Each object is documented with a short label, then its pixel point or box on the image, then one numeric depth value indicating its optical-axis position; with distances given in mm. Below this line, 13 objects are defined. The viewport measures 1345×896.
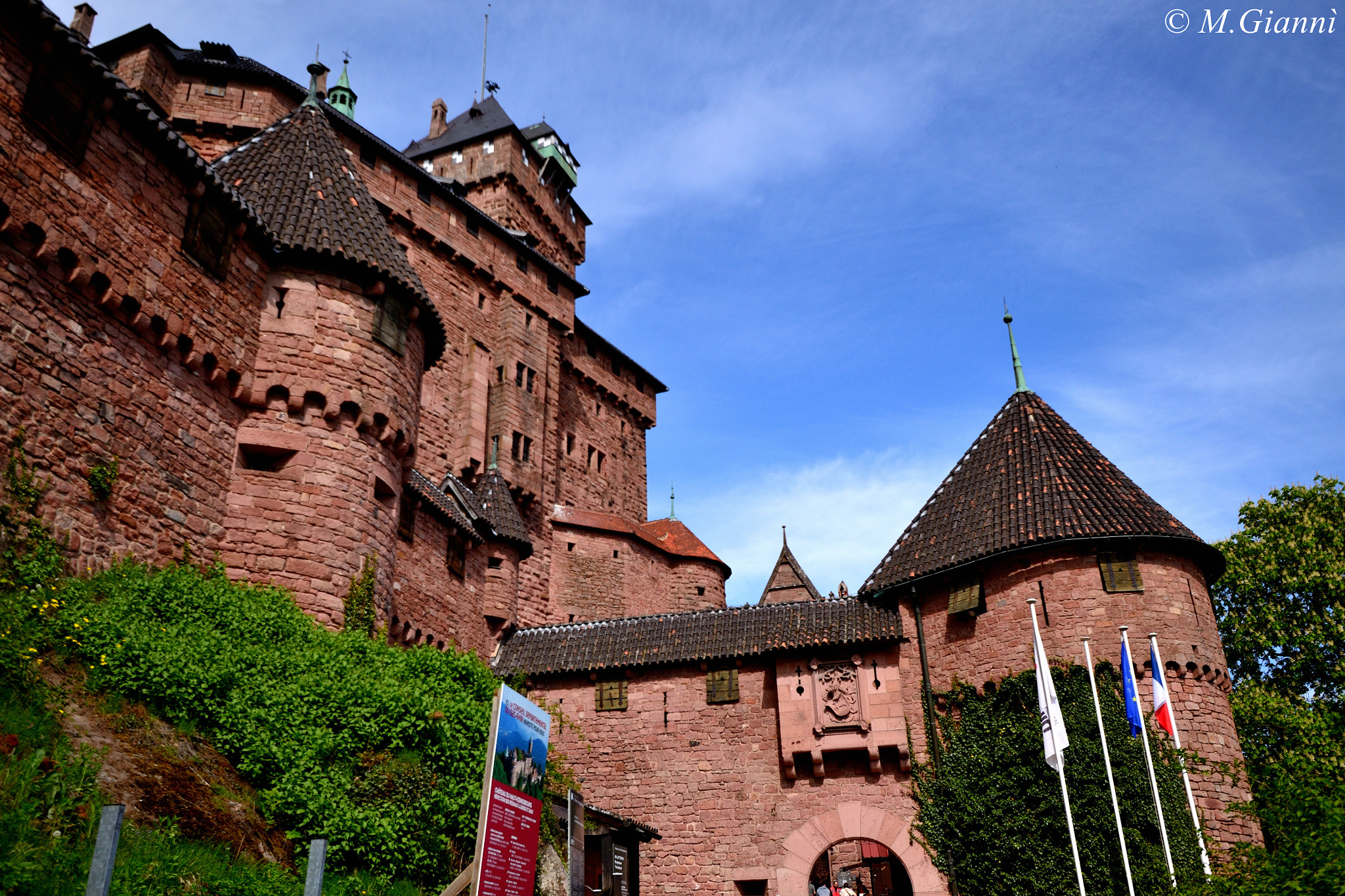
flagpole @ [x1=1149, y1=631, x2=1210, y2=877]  14155
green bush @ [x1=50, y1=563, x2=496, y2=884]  10016
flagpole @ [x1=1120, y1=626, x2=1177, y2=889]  13898
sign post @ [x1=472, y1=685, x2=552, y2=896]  6797
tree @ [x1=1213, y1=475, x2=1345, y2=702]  25141
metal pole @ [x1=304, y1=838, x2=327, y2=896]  6301
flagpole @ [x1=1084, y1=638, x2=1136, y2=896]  13500
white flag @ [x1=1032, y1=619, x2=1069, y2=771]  13930
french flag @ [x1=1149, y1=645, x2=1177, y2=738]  14875
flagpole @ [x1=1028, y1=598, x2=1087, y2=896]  13625
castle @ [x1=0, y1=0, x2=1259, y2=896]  11586
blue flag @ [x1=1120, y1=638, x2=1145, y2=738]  14719
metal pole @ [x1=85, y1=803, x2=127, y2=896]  4898
